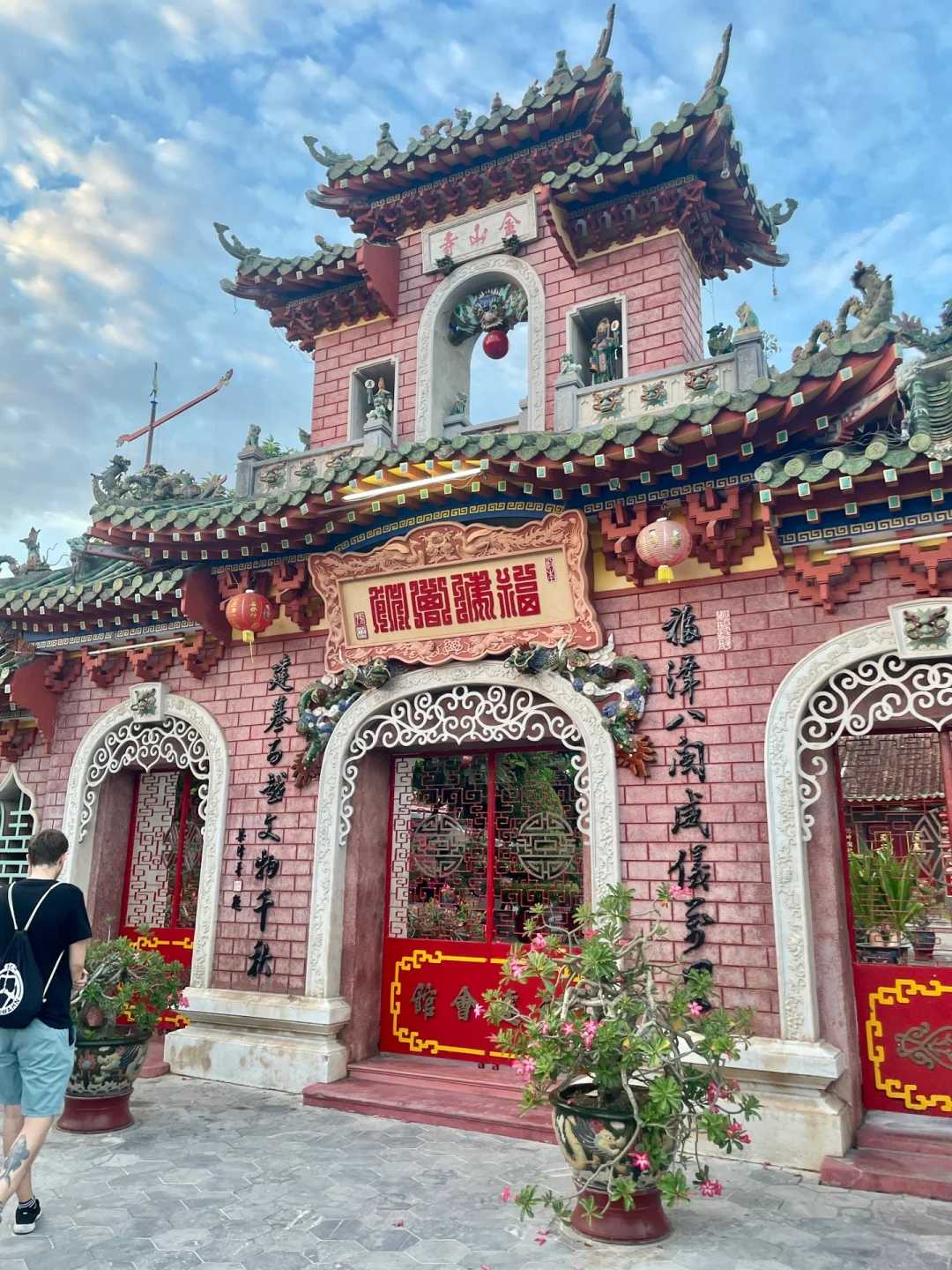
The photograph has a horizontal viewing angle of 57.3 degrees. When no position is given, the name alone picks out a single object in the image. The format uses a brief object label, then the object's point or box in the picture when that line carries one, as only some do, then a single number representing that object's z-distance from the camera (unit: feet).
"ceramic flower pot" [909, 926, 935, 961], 19.07
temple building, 18.02
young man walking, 13.41
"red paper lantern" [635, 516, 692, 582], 19.26
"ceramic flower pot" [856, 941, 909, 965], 19.02
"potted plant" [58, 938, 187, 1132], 18.44
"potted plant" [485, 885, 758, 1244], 13.03
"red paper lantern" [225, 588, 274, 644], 24.48
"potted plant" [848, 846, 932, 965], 19.10
